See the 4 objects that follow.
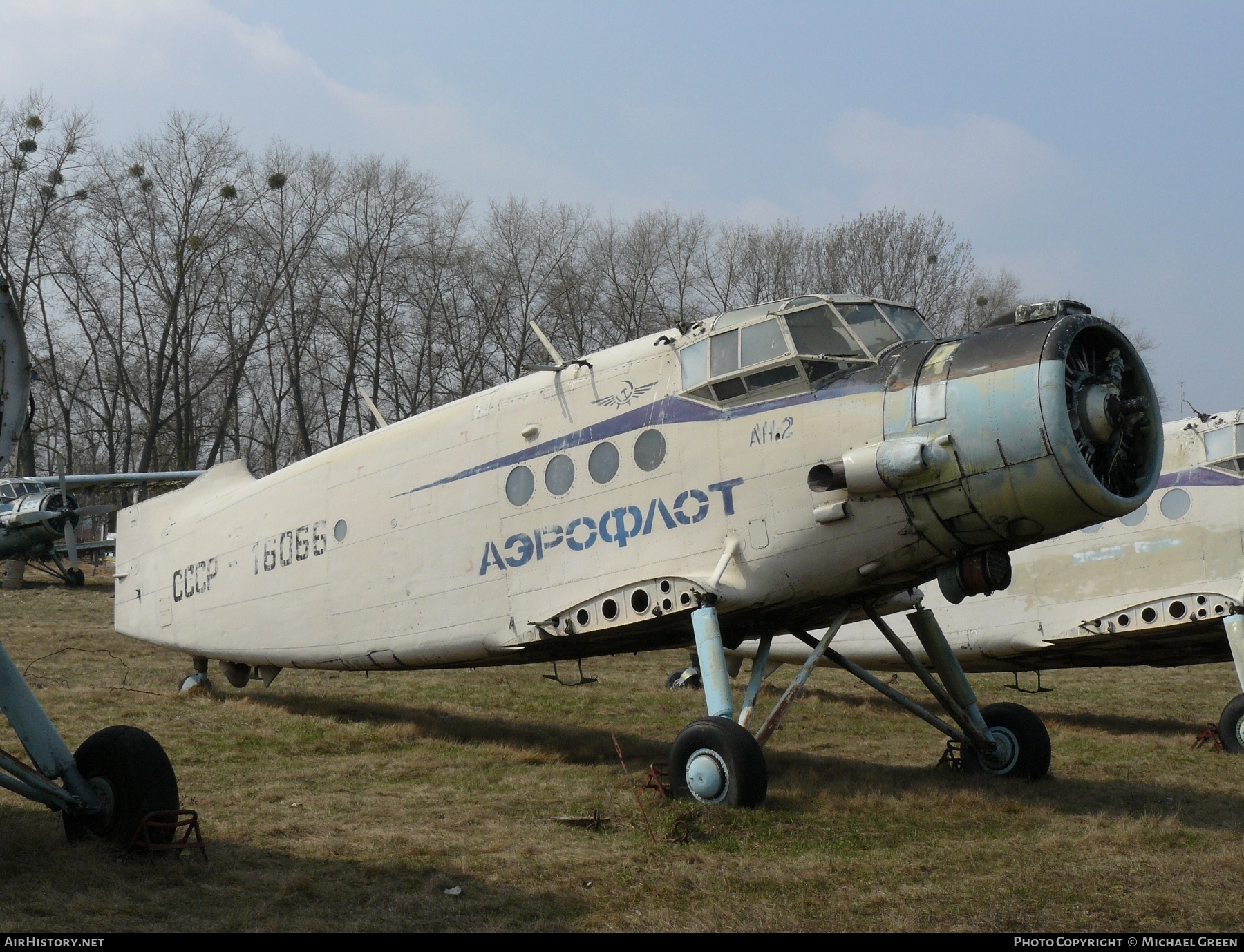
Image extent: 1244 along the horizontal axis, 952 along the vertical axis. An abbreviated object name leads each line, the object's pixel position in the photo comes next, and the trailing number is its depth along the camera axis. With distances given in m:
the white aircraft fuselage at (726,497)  8.05
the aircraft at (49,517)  29.50
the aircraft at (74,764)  6.28
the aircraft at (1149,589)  12.62
